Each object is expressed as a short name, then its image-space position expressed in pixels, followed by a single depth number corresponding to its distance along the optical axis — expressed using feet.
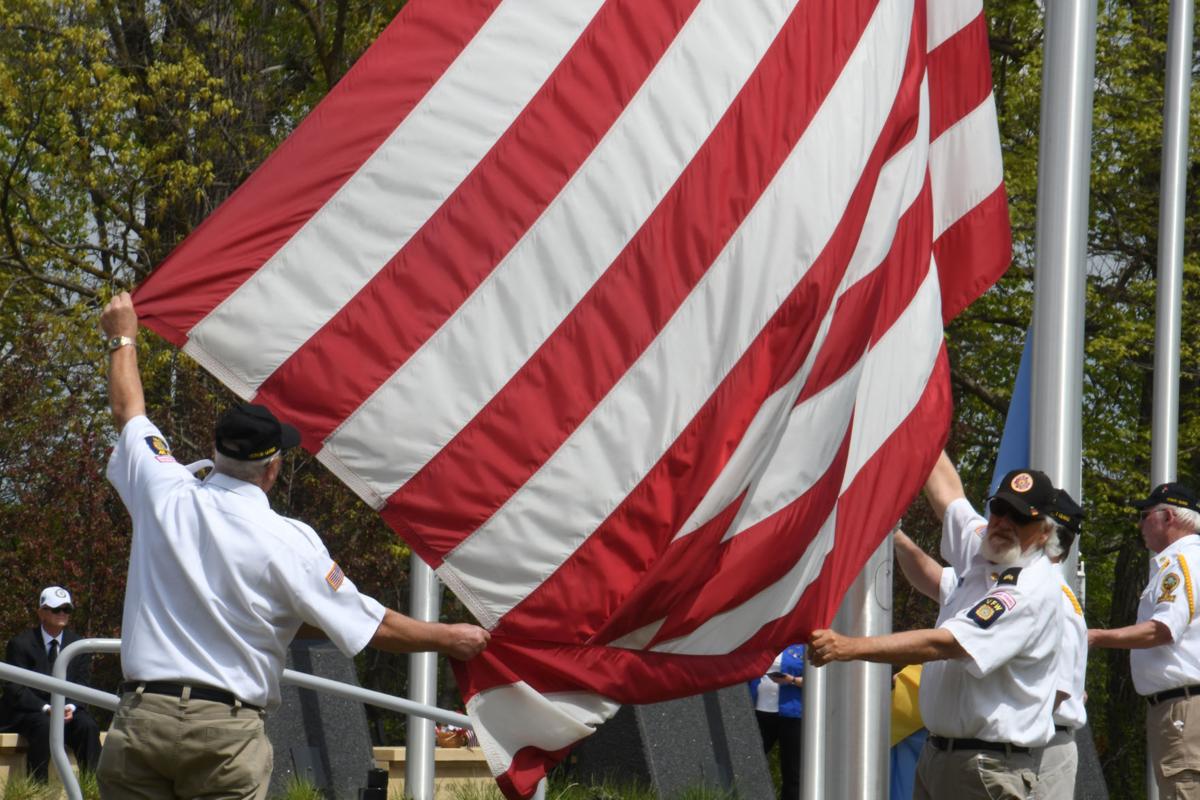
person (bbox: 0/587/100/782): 80.23
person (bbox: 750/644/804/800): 89.10
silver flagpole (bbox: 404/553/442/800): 78.89
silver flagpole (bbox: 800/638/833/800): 77.56
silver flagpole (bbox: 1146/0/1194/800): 91.66
